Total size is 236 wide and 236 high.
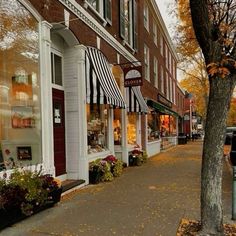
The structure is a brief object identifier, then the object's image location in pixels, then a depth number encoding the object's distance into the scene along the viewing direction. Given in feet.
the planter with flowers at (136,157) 45.56
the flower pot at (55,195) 21.62
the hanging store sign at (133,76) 41.81
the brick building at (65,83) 24.43
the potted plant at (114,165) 35.07
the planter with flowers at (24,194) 18.19
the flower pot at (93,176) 31.32
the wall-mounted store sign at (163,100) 72.68
